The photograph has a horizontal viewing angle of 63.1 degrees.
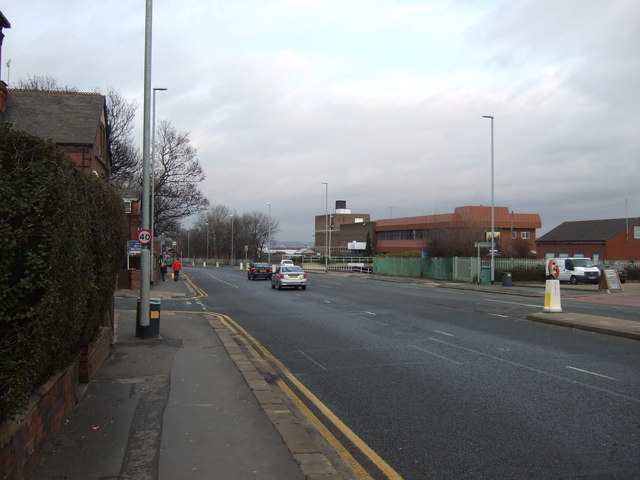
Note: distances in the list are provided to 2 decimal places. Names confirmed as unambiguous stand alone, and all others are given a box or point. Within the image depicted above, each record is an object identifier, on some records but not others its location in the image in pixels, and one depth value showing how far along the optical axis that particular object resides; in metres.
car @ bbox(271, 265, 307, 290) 30.64
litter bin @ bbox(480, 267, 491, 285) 38.00
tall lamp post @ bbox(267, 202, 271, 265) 114.96
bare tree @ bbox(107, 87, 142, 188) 48.69
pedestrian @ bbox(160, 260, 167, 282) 39.89
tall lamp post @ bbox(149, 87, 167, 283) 27.56
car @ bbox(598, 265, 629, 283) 39.97
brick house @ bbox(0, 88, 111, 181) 24.06
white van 37.97
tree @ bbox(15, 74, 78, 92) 47.87
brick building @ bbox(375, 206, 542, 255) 54.16
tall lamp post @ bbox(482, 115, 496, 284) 34.93
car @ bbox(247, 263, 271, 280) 44.18
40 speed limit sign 12.62
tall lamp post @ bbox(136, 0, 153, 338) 11.52
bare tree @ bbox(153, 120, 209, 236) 46.12
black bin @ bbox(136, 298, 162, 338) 11.52
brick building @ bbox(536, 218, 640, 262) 66.50
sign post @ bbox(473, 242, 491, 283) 36.73
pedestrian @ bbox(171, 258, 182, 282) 38.26
